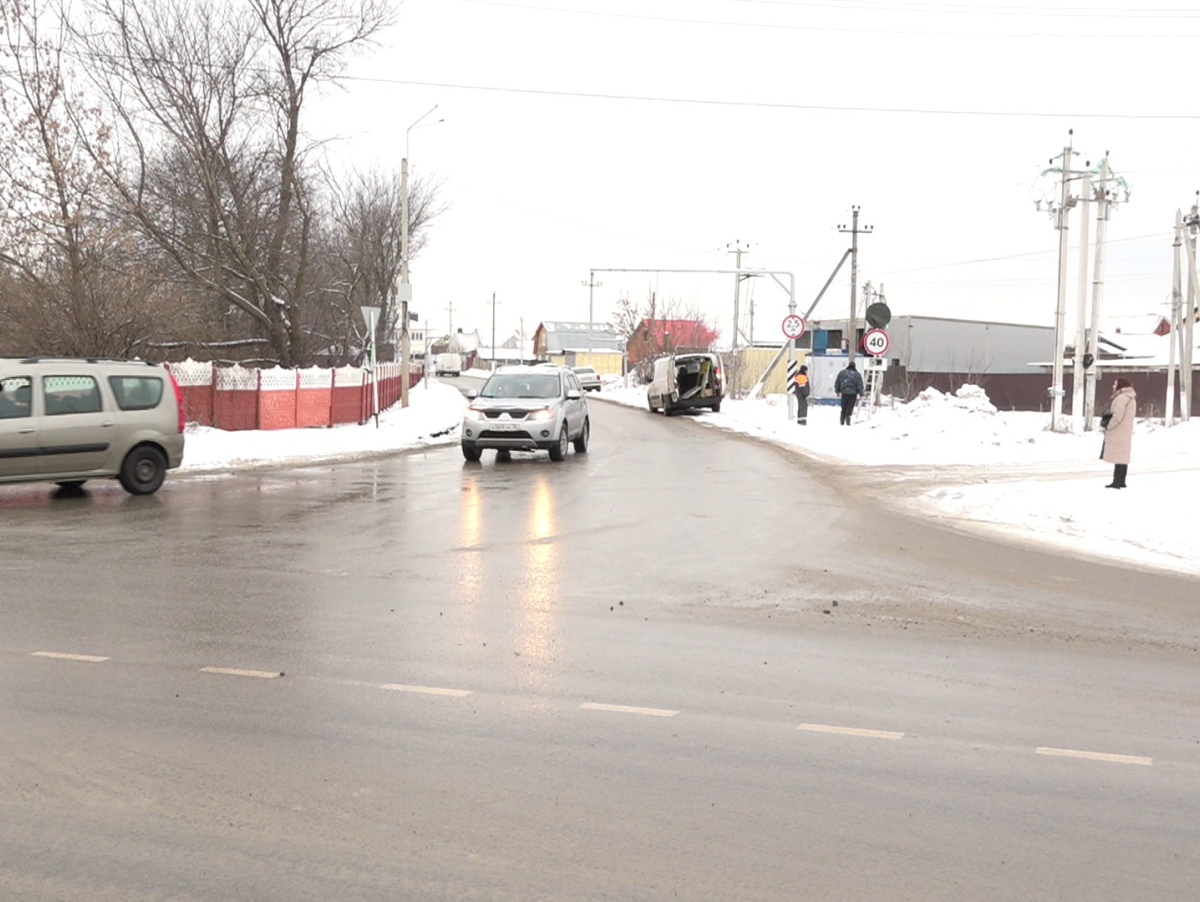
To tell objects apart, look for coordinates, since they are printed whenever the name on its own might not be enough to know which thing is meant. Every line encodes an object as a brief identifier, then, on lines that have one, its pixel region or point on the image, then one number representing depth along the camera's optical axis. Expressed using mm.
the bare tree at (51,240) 22641
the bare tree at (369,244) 58419
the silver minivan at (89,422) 14086
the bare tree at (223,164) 27781
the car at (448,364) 124375
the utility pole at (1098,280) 30688
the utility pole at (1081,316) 29719
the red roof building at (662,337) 79750
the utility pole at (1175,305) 34062
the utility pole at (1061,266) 29812
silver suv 20703
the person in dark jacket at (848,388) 31078
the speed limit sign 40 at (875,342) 29641
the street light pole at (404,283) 34031
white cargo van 42938
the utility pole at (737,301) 57731
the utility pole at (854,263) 41588
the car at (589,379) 73738
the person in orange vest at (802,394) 33562
